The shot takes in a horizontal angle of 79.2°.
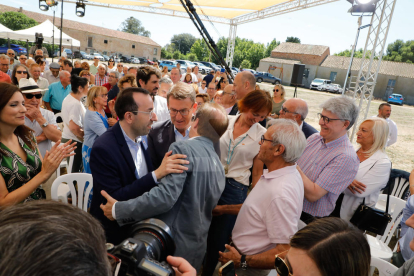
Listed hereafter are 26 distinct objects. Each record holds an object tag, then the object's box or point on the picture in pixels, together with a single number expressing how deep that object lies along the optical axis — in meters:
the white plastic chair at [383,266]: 1.72
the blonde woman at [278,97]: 5.45
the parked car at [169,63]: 28.48
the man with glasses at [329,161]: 1.91
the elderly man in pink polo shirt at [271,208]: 1.37
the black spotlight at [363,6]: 6.36
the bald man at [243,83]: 3.53
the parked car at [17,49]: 23.64
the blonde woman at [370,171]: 2.21
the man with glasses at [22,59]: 7.81
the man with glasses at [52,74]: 6.28
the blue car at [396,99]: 26.05
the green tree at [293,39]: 54.81
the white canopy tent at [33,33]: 13.25
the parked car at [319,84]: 28.70
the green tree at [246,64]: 33.24
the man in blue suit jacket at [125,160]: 1.48
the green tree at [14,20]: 29.98
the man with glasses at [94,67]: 9.66
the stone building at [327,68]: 31.14
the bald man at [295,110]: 2.98
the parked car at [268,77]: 29.16
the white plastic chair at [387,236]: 2.25
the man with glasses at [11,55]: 7.99
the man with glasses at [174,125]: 2.22
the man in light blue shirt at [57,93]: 4.89
